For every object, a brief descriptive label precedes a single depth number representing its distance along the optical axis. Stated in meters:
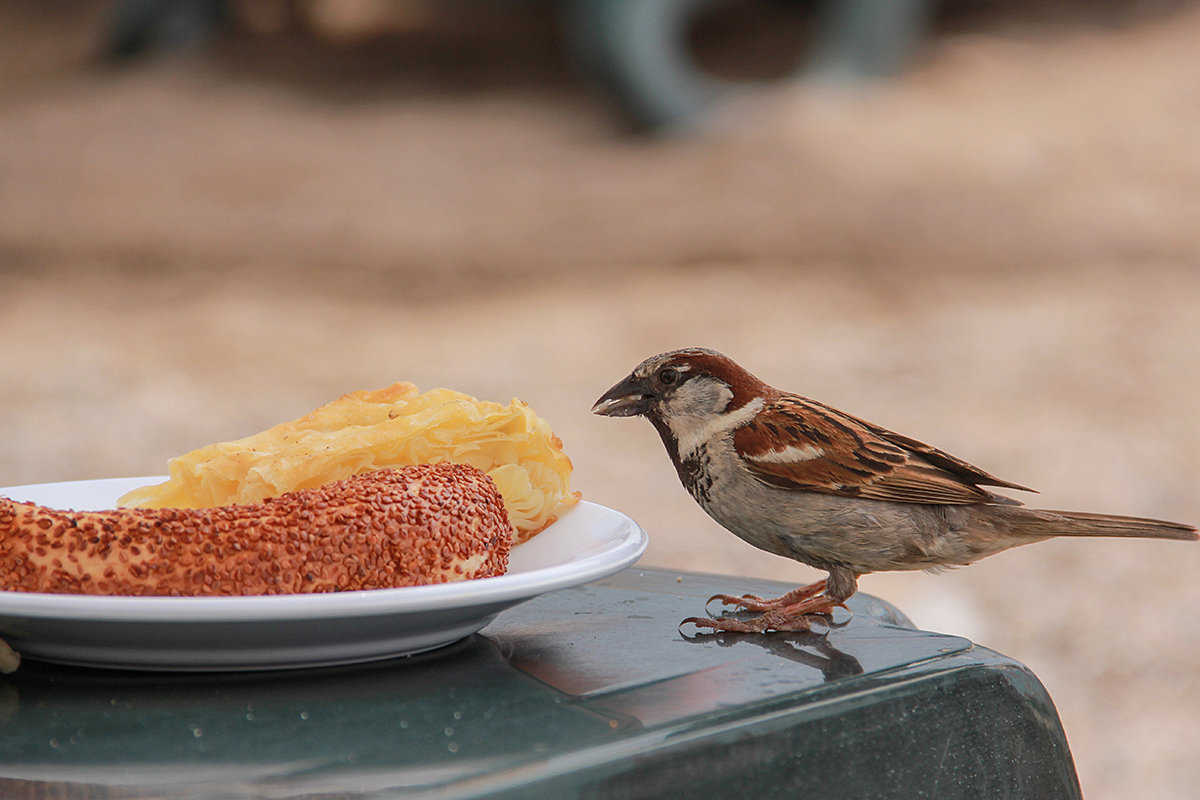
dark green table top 1.81
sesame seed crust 1.84
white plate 1.82
